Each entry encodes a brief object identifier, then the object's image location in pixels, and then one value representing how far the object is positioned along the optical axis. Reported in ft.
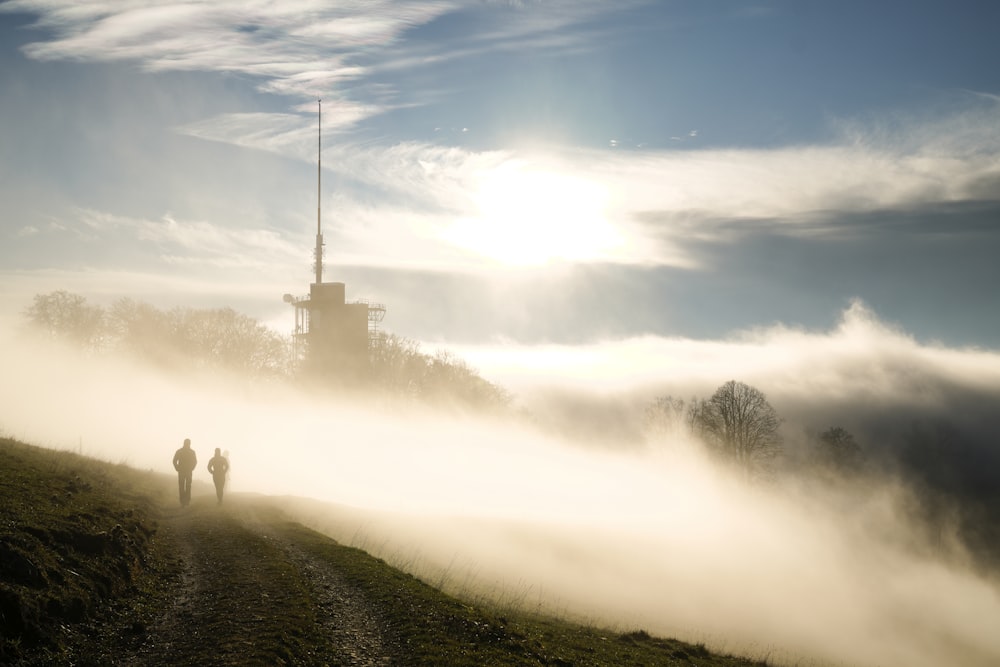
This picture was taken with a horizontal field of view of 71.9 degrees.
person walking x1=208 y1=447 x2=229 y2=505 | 107.86
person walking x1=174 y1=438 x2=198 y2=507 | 103.96
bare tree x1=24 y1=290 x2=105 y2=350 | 299.17
